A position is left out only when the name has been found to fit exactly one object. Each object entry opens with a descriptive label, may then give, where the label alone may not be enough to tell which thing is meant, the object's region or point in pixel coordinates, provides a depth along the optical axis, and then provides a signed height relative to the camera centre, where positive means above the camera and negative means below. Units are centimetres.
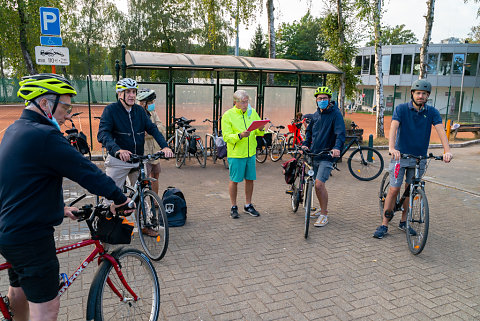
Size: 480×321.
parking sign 690 +132
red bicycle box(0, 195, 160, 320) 242 -130
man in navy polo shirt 481 -34
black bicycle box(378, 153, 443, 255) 454 -136
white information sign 704 +71
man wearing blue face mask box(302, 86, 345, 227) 540 -53
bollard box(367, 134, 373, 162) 931 -133
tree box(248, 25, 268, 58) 4109 +566
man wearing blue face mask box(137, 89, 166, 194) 569 -67
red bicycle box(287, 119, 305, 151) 1021 -86
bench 1616 -113
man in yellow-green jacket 561 -66
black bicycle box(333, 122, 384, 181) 884 -152
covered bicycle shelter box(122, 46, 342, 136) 990 +22
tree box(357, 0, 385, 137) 1364 +279
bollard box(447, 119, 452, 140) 1602 -109
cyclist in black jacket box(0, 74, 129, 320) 204 -50
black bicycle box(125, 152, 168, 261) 432 -139
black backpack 538 -159
